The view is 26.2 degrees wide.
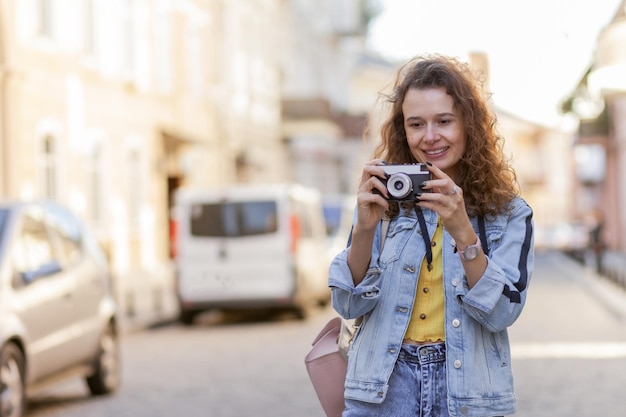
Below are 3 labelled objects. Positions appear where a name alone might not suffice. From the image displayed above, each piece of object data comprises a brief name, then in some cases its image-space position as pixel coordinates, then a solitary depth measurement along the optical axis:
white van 19.02
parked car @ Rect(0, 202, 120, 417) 8.98
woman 3.64
